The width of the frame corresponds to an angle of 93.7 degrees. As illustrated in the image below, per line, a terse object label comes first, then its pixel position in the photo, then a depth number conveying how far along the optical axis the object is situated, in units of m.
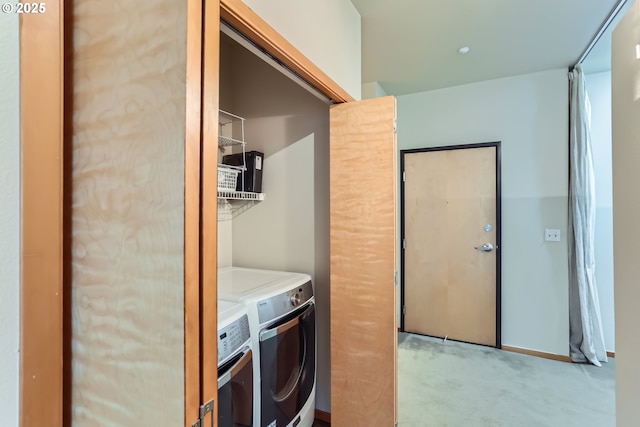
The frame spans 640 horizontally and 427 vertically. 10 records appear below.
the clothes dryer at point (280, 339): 1.28
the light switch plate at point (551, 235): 2.76
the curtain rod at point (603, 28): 1.84
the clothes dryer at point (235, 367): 1.02
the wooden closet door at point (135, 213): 0.58
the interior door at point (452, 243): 2.99
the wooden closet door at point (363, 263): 1.63
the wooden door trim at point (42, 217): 0.64
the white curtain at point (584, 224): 2.58
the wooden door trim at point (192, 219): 0.57
